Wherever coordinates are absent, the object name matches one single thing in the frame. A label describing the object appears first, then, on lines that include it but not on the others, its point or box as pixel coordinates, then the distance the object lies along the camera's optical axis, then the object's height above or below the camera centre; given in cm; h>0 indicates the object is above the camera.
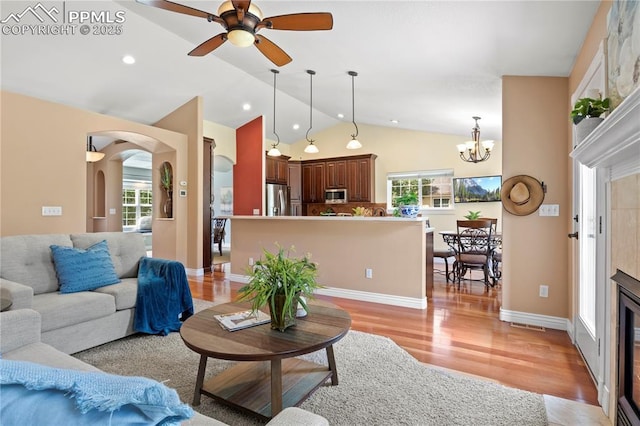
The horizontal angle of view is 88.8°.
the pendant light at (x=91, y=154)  626 +113
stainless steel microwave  798 +40
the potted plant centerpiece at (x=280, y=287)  184 -42
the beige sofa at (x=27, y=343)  155 -68
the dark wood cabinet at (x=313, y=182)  826 +78
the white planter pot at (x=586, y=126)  182 +49
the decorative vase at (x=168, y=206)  594 +12
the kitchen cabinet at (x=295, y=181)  833 +81
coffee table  164 -69
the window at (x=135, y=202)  950 +31
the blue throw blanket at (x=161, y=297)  293 -79
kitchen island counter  391 -51
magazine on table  191 -66
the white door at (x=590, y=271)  200 -43
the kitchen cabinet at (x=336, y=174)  800 +95
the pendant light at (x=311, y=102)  455 +197
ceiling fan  225 +138
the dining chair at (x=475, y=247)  471 -53
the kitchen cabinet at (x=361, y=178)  770 +81
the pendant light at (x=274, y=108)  497 +212
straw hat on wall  320 +17
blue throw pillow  270 -48
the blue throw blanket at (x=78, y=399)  50 -31
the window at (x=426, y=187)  720 +59
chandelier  525 +109
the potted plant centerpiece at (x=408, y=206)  399 +8
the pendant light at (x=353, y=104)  411 +175
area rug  181 -113
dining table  491 -60
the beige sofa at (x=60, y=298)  235 -67
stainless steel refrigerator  740 +29
